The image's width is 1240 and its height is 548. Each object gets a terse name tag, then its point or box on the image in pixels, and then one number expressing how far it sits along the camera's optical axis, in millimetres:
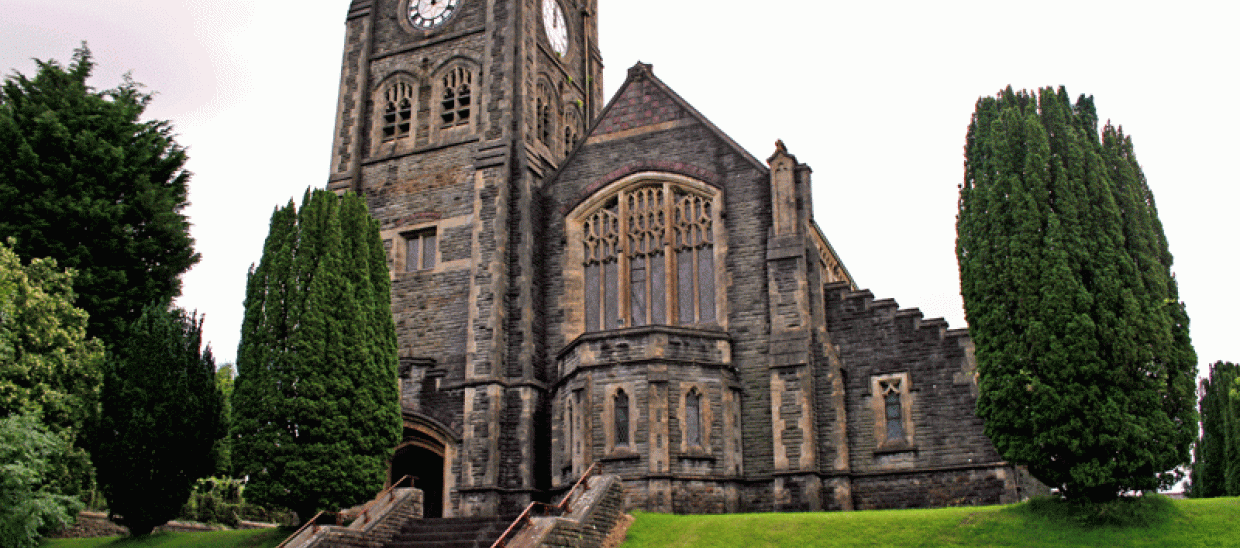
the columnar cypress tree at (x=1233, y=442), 30656
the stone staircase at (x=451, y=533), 20656
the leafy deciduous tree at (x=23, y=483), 19359
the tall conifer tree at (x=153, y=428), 23422
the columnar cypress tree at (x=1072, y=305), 17391
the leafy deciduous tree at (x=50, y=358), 22547
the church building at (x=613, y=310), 24109
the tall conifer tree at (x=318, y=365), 20781
